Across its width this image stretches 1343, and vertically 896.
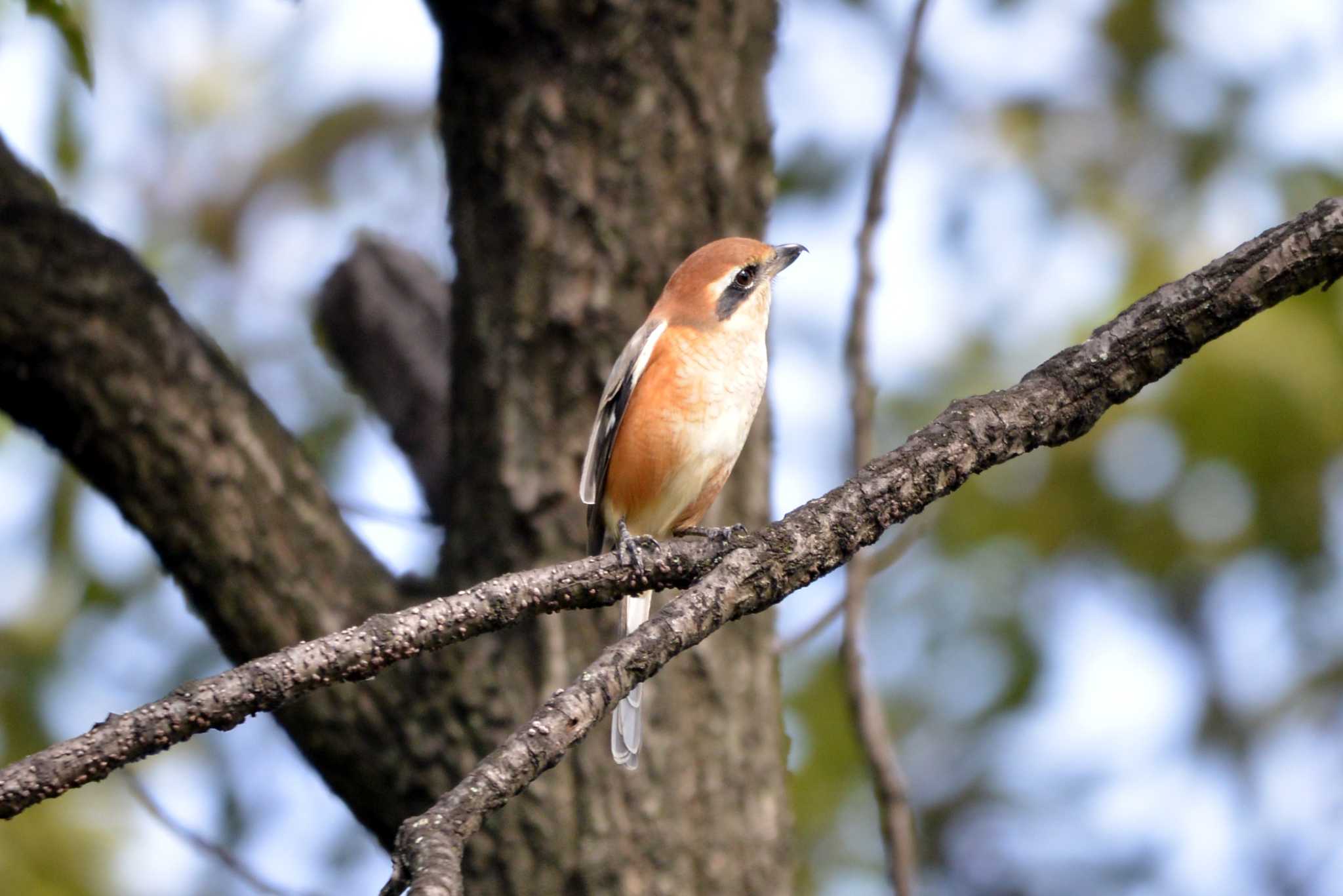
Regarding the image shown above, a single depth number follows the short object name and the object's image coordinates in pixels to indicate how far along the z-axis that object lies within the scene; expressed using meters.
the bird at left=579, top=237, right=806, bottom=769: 8.45
